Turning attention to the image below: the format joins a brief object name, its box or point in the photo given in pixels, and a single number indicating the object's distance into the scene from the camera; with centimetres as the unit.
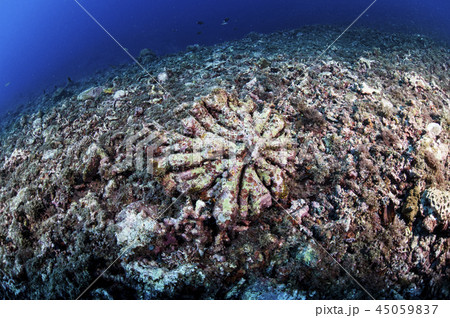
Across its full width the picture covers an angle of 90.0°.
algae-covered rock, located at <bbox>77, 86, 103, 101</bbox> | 770
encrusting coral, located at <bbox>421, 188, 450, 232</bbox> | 371
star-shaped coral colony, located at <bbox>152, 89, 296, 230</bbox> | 375
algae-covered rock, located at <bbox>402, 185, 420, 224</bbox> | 380
